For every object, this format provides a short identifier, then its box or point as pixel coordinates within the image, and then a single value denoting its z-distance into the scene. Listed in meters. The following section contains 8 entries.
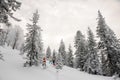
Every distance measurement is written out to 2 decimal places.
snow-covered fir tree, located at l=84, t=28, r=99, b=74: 34.72
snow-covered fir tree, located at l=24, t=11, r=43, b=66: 25.72
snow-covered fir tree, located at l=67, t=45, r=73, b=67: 54.20
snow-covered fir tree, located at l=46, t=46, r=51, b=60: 68.21
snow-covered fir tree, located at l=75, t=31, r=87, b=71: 40.33
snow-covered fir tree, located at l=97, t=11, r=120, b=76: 25.53
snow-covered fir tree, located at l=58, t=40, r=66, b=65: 56.82
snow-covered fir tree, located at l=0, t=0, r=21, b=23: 13.23
